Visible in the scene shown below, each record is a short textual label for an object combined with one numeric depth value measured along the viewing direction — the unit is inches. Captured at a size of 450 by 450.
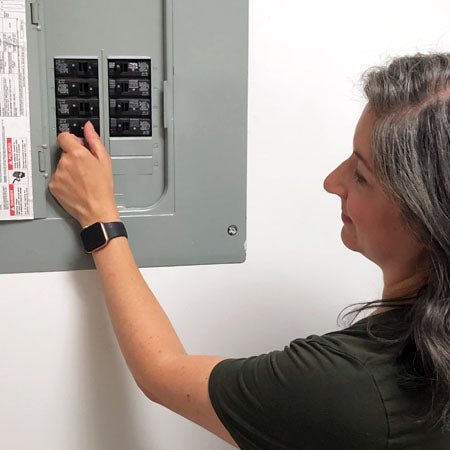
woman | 28.7
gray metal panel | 37.2
